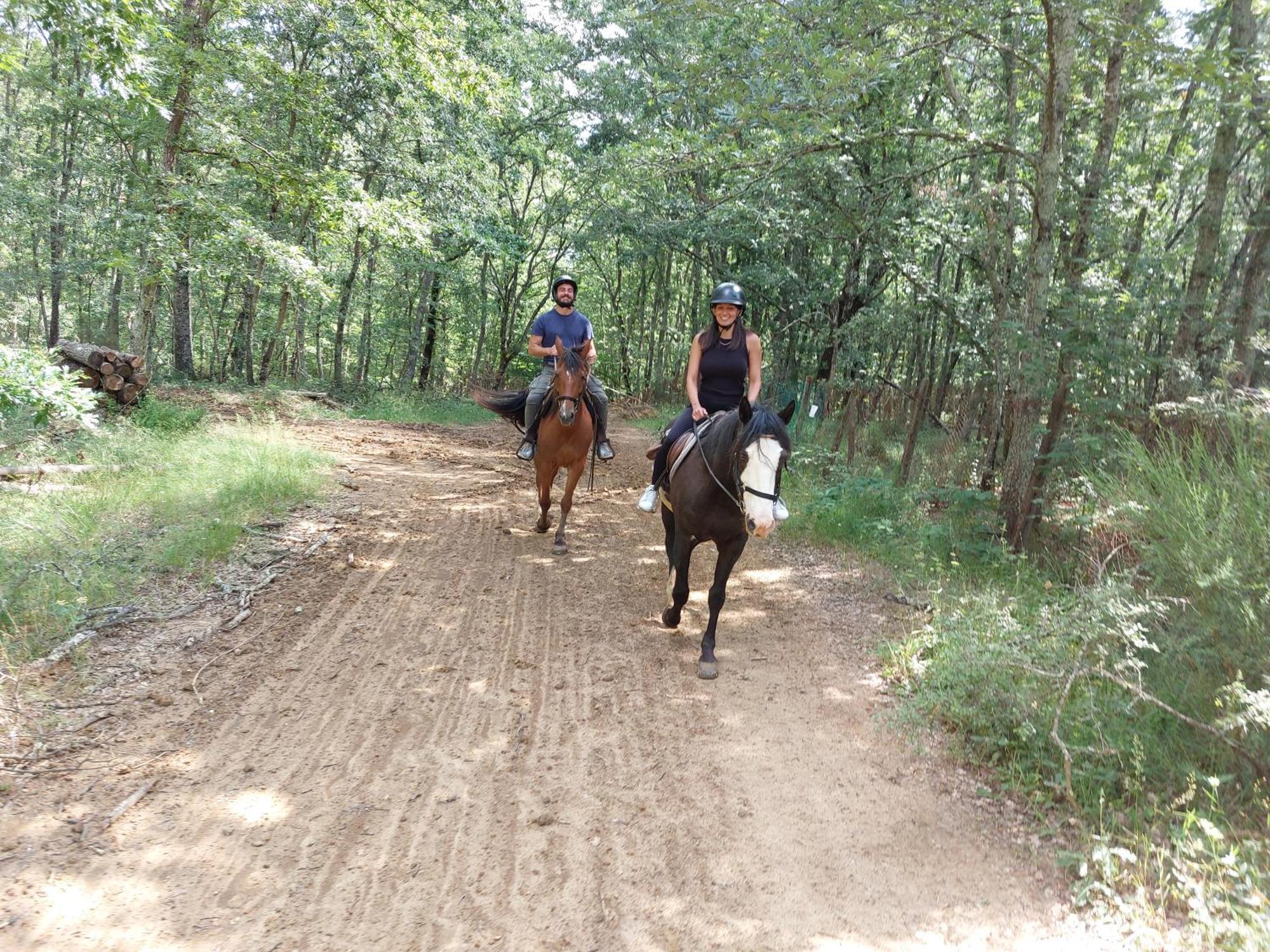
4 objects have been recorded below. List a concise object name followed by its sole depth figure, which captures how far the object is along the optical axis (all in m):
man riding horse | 7.80
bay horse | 7.23
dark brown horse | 4.30
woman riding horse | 5.61
